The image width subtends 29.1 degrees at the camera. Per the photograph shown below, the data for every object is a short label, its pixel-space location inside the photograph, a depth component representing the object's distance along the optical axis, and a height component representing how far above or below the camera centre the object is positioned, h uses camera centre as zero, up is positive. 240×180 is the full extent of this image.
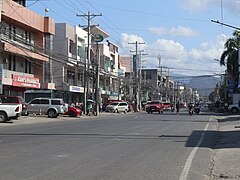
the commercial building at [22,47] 45.62 +6.29
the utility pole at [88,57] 54.69 +6.31
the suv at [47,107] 45.53 +0.17
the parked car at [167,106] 93.15 +0.49
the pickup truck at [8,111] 33.81 -0.17
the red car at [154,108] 70.31 +0.07
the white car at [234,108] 62.57 +0.04
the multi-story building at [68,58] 65.38 +7.16
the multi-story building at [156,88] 139.50 +6.30
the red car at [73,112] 50.32 -0.37
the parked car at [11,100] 36.23 +0.69
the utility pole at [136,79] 90.74 +6.10
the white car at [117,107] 73.19 +0.24
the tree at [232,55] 64.05 +7.67
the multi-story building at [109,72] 87.72 +7.45
